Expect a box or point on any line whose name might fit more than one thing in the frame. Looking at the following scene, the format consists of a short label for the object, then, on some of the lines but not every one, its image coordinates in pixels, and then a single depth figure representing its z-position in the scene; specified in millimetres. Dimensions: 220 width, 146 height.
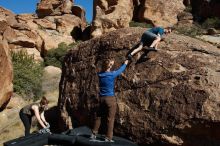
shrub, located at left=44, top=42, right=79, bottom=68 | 29844
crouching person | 9578
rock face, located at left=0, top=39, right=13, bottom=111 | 16630
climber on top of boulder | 9766
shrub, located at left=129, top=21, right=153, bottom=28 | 32569
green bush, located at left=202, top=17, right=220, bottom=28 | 31547
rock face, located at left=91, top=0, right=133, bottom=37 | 31766
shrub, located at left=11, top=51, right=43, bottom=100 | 20766
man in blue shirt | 8203
